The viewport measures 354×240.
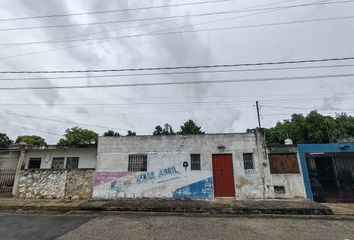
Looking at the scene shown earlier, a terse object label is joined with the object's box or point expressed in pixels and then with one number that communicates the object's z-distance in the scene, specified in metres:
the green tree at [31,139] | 33.94
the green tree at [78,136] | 33.28
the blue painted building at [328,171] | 11.39
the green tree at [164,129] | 38.11
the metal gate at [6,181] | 13.46
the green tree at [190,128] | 34.10
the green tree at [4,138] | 35.29
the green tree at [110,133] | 34.24
